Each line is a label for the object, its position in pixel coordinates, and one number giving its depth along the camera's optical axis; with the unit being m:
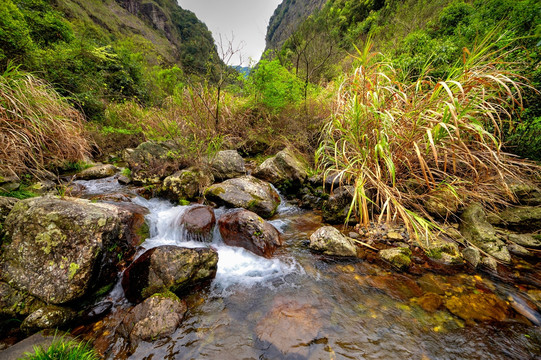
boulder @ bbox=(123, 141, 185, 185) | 4.51
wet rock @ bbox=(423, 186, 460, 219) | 2.71
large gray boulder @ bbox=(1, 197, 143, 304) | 1.83
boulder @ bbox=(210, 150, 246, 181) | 4.73
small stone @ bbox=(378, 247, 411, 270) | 2.35
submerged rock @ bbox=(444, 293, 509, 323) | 1.78
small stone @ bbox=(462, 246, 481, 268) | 2.28
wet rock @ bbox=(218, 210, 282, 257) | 2.82
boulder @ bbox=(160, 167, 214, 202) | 3.98
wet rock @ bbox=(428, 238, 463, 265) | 2.35
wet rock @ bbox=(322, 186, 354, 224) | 3.29
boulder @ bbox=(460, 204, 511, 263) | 2.35
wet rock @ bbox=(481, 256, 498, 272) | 2.23
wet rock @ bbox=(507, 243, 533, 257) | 2.37
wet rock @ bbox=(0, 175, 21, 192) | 2.89
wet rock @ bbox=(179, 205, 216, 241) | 3.05
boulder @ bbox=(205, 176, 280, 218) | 3.73
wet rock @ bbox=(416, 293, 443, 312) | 1.90
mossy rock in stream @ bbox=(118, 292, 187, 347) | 1.69
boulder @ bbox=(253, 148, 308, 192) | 4.60
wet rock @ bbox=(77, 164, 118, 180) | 4.89
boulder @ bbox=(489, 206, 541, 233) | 2.54
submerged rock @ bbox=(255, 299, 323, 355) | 1.64
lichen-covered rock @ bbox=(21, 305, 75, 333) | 1.62
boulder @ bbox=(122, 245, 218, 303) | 2.06
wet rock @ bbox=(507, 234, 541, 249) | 2.42
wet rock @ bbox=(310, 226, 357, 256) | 2.60
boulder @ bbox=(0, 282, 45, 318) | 1.69
